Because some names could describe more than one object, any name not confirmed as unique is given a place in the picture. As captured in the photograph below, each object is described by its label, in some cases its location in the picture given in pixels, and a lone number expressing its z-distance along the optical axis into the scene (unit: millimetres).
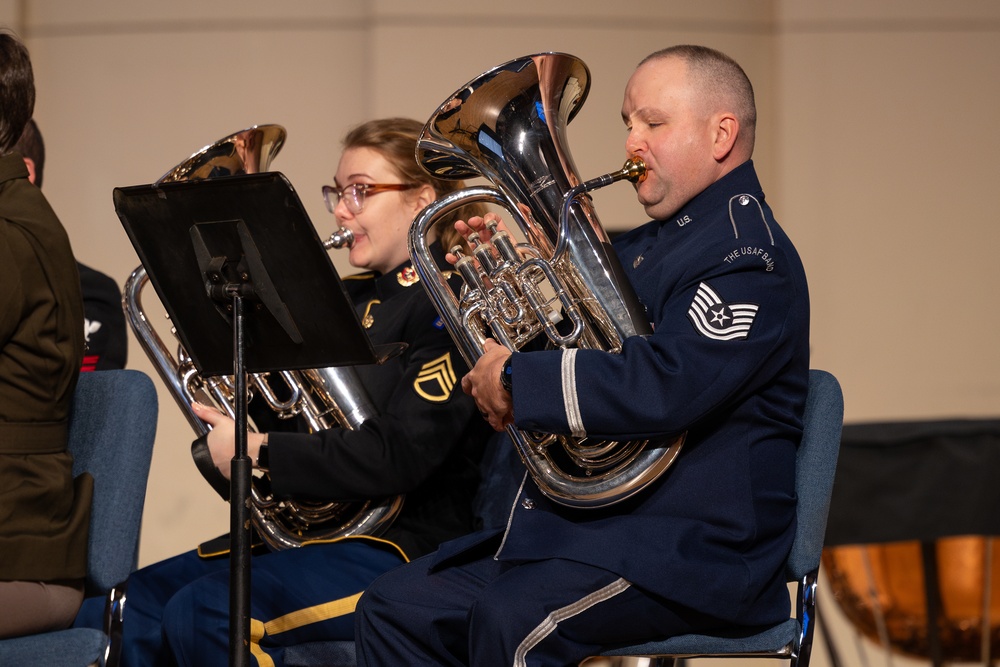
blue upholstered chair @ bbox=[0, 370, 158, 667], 5973
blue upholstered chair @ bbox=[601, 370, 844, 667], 5784
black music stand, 5788
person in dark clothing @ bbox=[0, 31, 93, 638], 5828
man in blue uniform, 5743
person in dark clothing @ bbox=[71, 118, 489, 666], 6041
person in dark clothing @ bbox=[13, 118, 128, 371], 6816
